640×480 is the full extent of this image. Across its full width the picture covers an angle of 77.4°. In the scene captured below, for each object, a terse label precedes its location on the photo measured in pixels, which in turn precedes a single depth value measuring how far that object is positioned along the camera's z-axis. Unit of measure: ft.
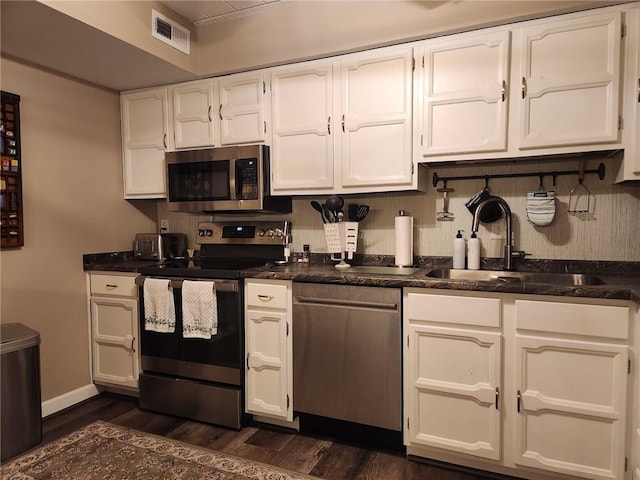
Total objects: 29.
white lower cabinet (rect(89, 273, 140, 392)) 8.71
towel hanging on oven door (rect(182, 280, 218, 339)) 7.61
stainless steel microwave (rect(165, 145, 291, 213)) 8.34
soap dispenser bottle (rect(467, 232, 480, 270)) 7.52
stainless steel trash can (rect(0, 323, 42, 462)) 6.57
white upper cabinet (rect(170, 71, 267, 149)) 8.41
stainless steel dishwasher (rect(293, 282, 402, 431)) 6.59
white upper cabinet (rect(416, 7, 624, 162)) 6.06
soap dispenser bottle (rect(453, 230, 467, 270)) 7.61
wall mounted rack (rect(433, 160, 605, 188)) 6.95
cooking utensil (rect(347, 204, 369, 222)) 8.43
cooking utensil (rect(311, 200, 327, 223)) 8.36
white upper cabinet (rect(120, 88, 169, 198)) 9.41
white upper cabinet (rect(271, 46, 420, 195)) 7.30
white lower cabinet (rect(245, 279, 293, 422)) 7.33
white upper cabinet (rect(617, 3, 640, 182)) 5.90
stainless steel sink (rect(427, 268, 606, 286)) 6.87
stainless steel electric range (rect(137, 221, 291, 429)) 7.60
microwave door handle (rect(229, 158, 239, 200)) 8.43
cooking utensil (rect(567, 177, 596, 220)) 7.06
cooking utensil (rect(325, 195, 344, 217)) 7.80
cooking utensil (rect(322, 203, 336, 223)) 8.25
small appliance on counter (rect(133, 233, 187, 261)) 9.66
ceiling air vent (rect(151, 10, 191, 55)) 7.71
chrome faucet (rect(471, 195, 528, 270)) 7.22
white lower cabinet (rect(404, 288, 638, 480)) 5.40
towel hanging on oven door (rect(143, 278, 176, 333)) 8.01
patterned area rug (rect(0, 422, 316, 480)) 6.21
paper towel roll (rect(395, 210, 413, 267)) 7.94
